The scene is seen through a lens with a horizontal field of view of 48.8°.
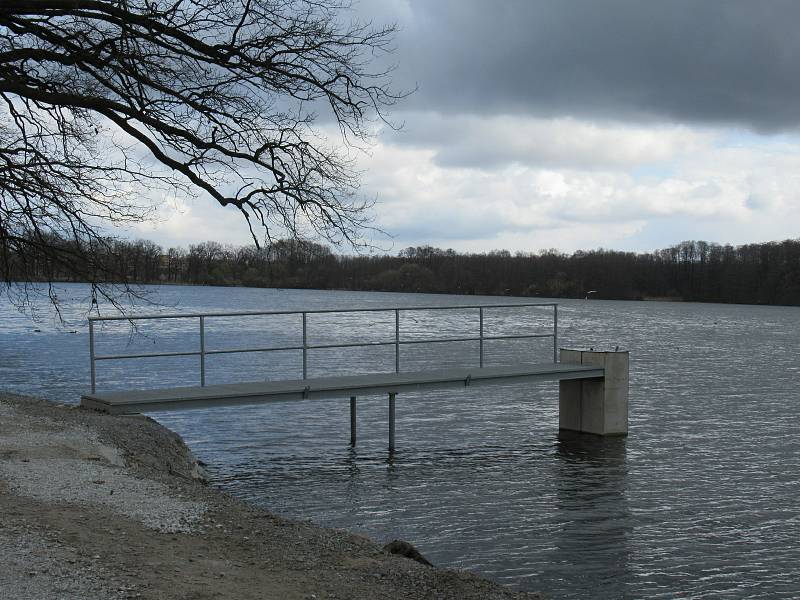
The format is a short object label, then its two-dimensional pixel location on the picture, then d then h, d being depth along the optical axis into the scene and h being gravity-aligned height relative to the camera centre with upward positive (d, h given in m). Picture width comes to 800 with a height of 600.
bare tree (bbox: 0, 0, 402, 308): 10.90 +2.50
